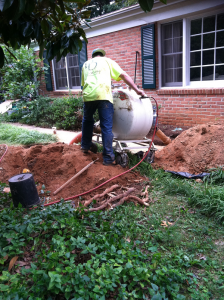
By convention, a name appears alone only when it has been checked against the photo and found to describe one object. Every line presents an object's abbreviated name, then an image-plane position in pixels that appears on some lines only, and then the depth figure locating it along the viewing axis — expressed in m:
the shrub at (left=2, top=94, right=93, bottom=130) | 8.69
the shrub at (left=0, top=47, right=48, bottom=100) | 10.65
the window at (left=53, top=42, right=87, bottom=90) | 11.10
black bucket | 2.96
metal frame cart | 4.19
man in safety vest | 3.99
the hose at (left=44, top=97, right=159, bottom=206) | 3.20
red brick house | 6.54
